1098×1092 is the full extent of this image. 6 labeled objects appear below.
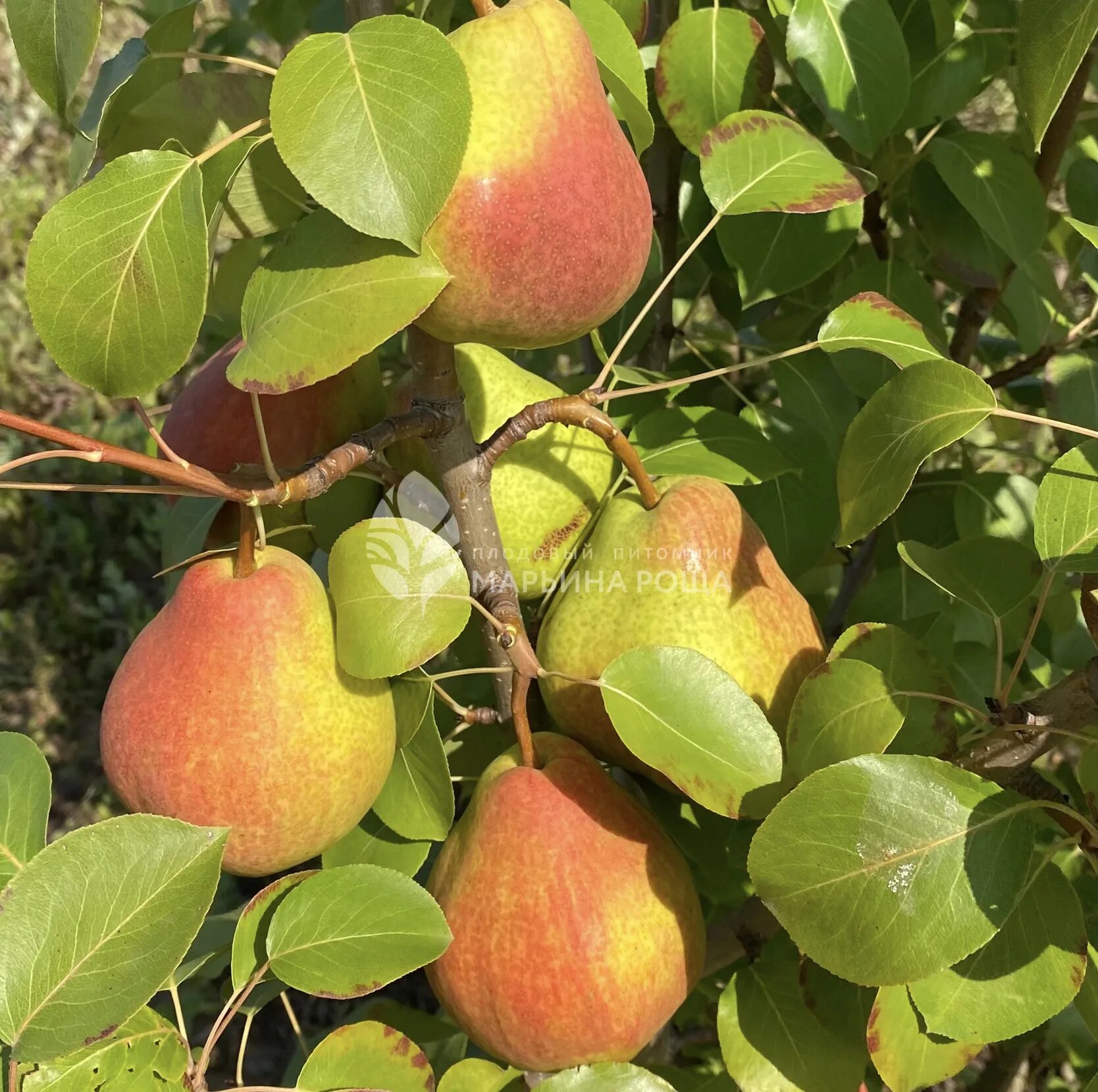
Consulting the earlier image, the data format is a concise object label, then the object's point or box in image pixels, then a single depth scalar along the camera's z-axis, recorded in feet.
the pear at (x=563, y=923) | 2.31
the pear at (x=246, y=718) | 2.18
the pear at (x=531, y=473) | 2.80
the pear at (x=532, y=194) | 1.90
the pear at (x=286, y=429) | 2.72
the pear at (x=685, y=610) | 2.53
